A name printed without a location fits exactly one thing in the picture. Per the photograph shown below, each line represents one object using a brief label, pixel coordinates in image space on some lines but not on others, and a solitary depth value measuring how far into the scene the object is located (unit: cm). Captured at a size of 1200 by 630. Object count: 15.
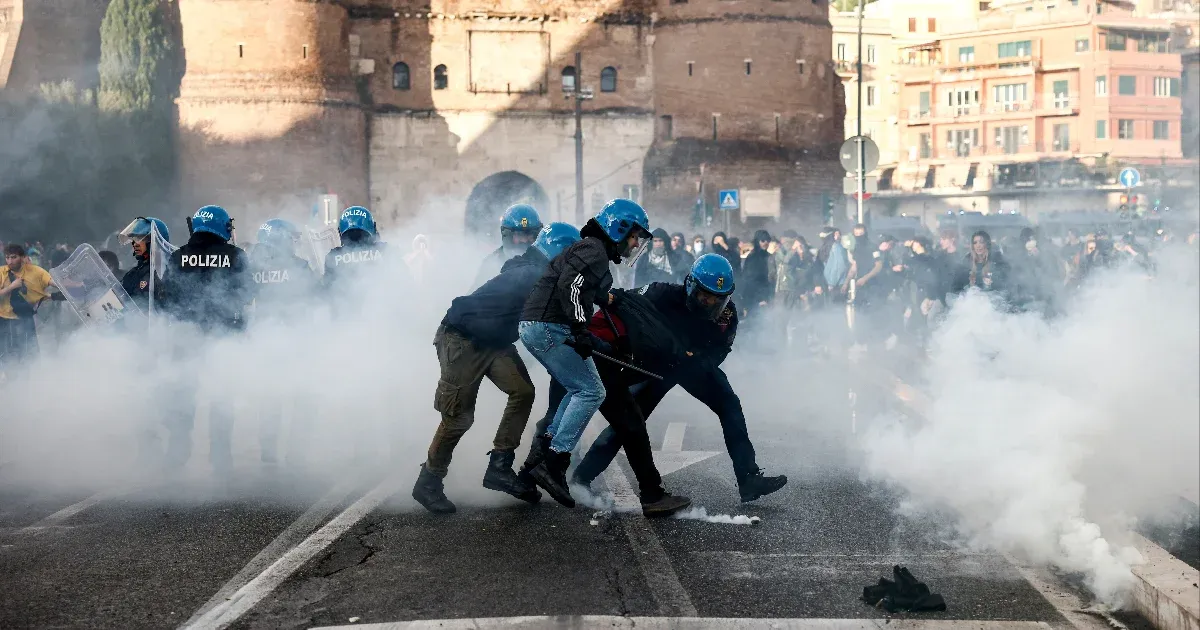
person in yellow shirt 1499
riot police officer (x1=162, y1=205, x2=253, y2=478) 1012
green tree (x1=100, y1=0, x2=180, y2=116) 4725
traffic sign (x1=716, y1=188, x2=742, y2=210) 3859
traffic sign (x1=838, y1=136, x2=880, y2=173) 2542
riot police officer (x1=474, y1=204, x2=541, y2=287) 946
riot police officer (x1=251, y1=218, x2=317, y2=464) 1069
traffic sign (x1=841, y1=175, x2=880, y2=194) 2632
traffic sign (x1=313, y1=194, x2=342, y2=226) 2686
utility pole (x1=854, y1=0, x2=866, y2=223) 2533
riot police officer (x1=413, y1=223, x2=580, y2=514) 841
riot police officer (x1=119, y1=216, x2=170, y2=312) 1042
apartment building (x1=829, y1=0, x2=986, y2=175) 9781
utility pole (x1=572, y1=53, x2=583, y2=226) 4725
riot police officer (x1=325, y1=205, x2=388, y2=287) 1147
